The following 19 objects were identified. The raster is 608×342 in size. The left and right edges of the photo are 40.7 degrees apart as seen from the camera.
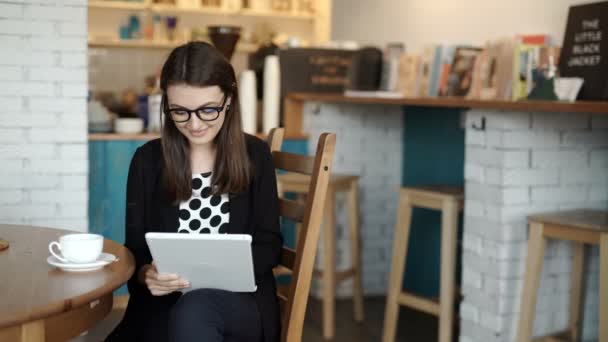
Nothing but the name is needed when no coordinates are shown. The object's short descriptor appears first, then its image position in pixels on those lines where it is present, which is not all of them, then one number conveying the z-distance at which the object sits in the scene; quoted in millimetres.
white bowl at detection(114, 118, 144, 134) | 3916
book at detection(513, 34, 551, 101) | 3250
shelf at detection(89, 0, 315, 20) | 6582
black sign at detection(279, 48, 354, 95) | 4367
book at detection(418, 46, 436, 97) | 3953
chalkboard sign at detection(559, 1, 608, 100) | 2902
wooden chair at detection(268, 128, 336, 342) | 1935
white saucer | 1623
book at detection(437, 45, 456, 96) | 3822
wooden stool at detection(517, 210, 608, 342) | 2619
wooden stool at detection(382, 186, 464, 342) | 3232
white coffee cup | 1646
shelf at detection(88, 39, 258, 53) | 6572
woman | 1936
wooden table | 1362
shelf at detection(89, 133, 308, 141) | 3834
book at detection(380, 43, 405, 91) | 4348
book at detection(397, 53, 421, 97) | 4090
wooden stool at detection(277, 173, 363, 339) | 3781
